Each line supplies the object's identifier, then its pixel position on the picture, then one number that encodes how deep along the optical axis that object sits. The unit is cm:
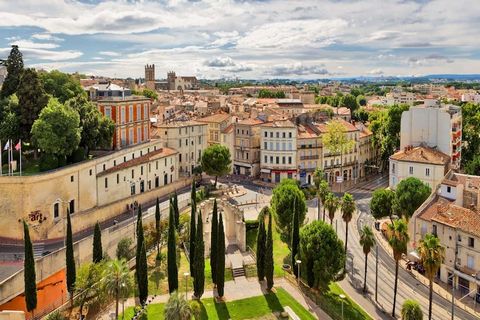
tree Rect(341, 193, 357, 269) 5234
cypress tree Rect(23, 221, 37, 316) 3819
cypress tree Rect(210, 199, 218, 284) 4484
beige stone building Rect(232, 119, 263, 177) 9119
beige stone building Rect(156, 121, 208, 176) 8194
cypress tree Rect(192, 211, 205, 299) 4289
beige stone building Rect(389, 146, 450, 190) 7100
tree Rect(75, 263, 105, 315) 4088
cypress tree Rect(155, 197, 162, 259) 5447
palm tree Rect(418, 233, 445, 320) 3816
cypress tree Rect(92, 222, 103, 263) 4491
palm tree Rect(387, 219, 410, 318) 4194
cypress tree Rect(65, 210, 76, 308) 4147
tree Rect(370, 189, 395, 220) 6331
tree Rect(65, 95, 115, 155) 6292
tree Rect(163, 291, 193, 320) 3238
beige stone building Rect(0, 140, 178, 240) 5141
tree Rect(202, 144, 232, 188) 7788
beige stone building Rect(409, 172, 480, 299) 4872
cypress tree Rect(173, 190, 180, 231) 5648
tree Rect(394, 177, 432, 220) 5991
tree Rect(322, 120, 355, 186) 8775
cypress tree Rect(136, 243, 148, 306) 4150
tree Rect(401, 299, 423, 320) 3969
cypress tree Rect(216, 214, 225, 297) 4366
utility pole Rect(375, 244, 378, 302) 4722
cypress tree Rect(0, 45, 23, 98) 6838
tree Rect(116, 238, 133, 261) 5063
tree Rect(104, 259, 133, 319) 3544
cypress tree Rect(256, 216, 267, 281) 4688
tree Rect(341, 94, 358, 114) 16400
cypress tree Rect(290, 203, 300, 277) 4916
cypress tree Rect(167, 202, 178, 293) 4297
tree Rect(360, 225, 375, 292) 4631
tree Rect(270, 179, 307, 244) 5828
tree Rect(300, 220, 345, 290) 4572
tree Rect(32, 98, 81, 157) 5562
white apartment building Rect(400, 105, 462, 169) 7712
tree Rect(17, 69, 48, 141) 6028
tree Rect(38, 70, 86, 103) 7490
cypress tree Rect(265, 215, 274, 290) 4581
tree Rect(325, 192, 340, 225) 5466
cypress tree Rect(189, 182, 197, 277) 4612
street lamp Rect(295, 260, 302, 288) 4674
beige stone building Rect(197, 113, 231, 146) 9538
